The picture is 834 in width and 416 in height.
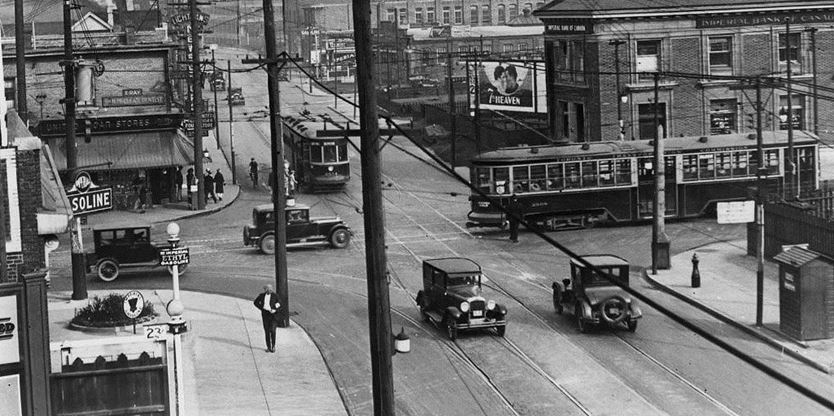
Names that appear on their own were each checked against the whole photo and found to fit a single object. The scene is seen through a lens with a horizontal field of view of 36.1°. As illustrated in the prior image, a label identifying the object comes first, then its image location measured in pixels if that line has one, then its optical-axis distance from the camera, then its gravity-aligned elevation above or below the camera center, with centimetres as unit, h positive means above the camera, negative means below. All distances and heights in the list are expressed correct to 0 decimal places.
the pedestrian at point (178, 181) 5607 -434
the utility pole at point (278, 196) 3234 -299
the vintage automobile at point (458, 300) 2977 -535
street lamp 2242 -503
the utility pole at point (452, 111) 5788 -179
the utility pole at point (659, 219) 3725 -453
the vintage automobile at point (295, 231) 4281 -511
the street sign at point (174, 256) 2983 -405
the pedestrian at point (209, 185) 5469 -442
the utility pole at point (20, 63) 4078 +80
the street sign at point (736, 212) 3417 -400
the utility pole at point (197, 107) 5256 -105
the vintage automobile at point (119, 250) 3903 -509
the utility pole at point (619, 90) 5585 -109
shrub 3241 -580
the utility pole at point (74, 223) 3548 -399
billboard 6906 -110
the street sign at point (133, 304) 2888 -497
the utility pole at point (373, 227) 1805 -219
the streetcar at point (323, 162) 5519 -370
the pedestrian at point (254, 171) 6084 -434
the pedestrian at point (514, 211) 4284 -488
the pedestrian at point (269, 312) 2958 -537
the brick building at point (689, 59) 5856 +20
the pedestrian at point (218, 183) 5566 -444
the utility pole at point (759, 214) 3017 -385
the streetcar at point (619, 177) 4500 -397
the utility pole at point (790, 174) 4584 -415
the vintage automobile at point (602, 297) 2975 -538
